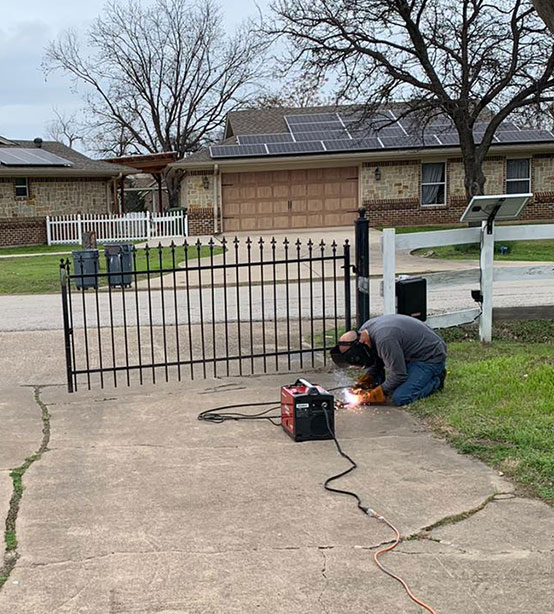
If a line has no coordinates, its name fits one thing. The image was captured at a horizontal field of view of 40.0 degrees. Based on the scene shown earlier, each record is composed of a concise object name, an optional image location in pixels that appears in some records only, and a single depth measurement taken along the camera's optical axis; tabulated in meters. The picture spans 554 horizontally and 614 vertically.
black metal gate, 8.58
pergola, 33.28
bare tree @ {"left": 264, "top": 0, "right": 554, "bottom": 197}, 19.70
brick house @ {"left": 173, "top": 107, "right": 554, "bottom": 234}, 29.81
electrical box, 8.43
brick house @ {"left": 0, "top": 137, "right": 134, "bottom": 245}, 30.20
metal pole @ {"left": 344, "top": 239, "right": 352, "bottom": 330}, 8.48
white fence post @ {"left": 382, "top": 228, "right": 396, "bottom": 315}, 8.42
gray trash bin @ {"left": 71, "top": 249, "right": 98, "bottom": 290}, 17.00
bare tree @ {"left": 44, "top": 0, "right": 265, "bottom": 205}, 48.16
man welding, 6.73
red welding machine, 5.86
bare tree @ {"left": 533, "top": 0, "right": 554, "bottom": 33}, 7.75
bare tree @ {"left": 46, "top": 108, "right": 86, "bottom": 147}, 68.45
